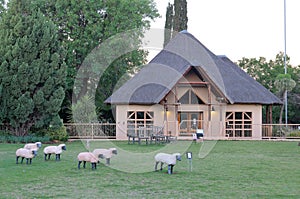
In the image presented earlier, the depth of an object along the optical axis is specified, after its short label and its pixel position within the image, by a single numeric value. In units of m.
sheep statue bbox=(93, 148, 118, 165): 13.79
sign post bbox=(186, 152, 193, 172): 12.02
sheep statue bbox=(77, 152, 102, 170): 12.94
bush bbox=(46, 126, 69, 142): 26.04
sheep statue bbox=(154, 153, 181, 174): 12.13
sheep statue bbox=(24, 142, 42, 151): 15.33
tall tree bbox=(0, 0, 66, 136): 24.83
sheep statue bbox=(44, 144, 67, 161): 14.98
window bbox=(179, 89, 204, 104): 31.95
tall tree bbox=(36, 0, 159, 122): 34.81
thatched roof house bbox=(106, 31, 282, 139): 30.45
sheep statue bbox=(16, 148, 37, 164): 13.95
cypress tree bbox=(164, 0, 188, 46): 39.22
